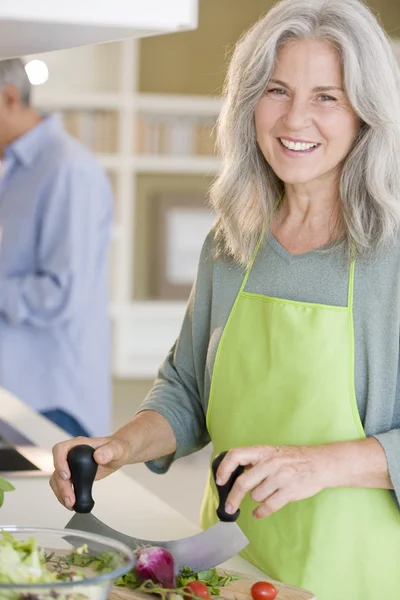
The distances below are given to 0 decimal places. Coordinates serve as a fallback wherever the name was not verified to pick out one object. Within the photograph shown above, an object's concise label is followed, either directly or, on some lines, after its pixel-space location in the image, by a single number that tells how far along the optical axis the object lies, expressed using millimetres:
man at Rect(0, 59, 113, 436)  3226
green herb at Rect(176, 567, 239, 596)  1607
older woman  1761
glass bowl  1337
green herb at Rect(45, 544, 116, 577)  1417
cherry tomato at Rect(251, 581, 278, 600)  1589
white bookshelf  6868
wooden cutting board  1590
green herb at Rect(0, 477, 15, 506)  1615
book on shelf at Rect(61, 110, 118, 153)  6931
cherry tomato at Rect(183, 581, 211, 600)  1560
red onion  1571
